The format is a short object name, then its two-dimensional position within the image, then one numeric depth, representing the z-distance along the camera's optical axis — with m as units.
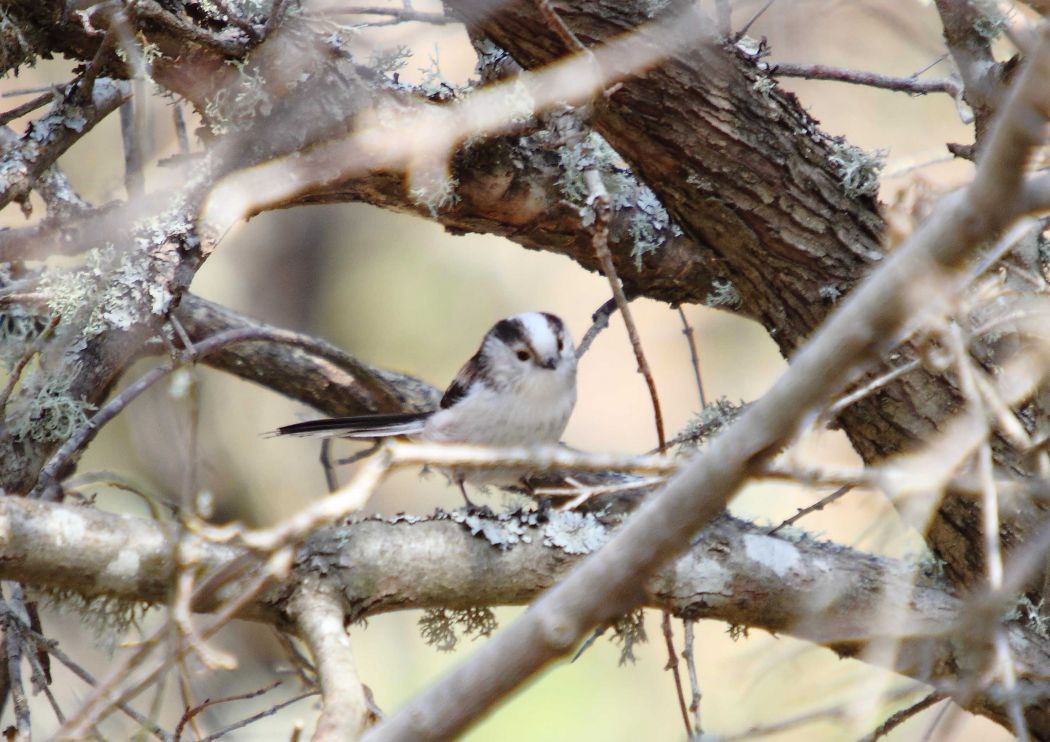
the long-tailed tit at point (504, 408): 6.82
